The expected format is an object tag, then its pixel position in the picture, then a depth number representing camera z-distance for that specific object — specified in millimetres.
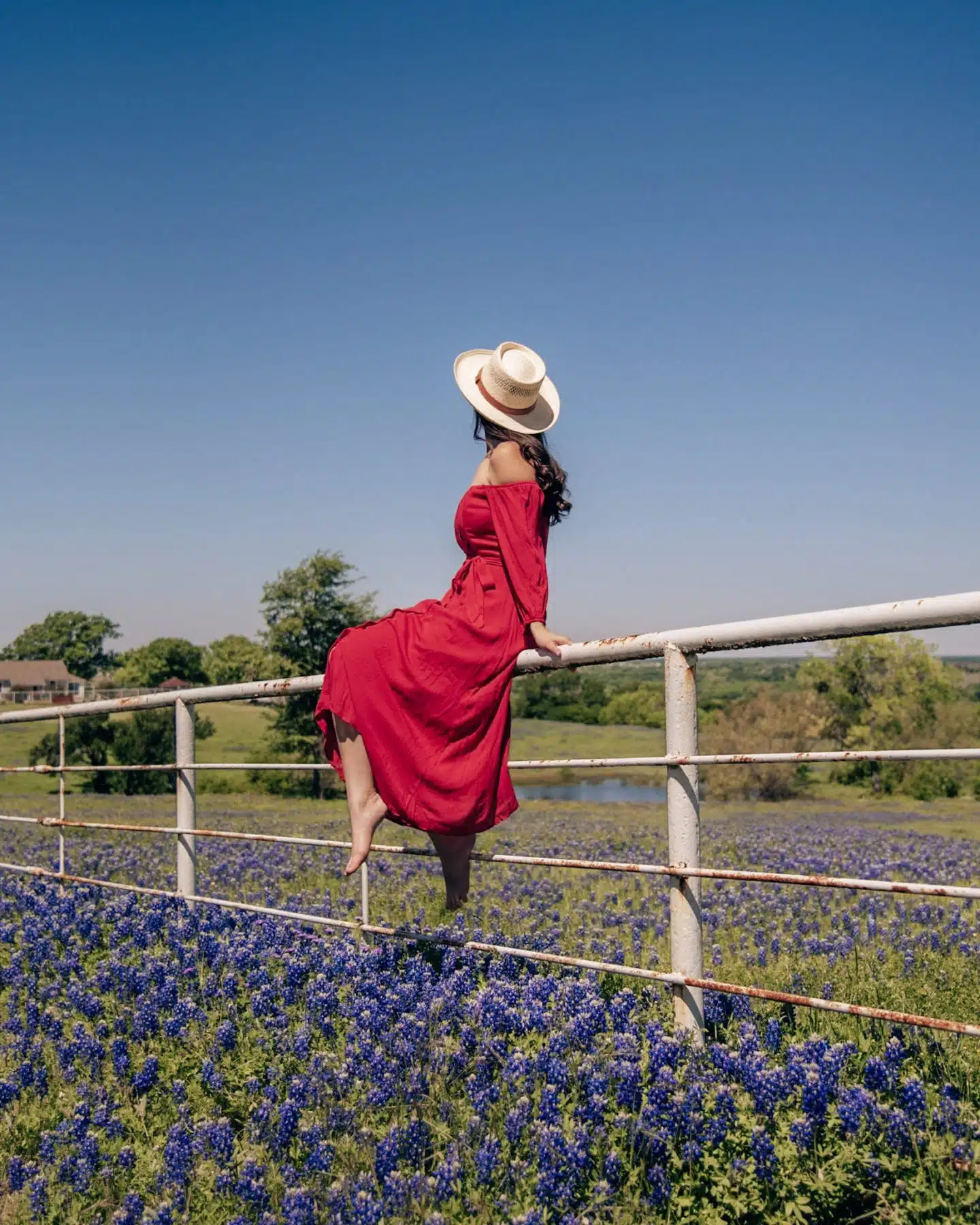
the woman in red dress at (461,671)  3842
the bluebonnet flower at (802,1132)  2471
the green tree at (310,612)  51781
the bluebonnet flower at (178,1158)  2605
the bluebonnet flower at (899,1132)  2430
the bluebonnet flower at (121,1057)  3373
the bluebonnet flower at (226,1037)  3461
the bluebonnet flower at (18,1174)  2768
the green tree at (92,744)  42000
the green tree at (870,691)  45812
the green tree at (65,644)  133625
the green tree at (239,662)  51312
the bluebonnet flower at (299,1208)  2332
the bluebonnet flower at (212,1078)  3205
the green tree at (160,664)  120562
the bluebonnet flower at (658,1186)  2361
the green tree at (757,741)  37625
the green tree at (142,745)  38688
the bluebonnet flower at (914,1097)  2564
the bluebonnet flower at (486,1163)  2449
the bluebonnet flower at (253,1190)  2463
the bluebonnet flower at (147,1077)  3242
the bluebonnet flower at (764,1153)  2389
